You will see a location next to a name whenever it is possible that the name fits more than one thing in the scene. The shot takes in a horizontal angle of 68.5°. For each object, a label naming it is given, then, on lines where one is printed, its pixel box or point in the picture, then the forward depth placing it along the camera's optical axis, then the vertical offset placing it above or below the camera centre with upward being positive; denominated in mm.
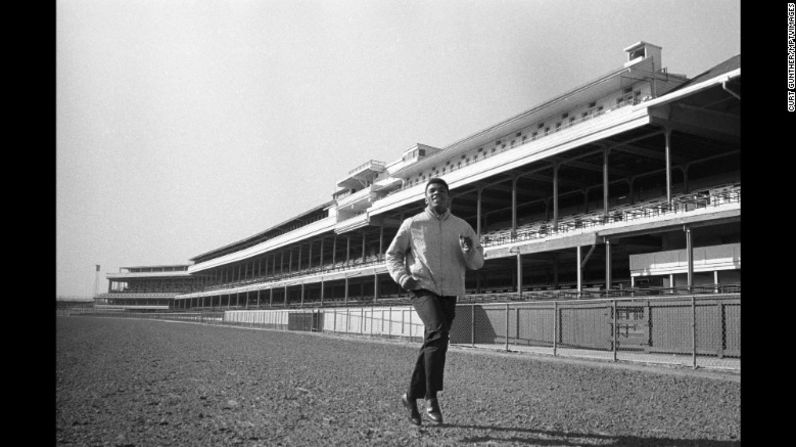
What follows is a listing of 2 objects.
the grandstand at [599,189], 20578 +3611
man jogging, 4406 -120
